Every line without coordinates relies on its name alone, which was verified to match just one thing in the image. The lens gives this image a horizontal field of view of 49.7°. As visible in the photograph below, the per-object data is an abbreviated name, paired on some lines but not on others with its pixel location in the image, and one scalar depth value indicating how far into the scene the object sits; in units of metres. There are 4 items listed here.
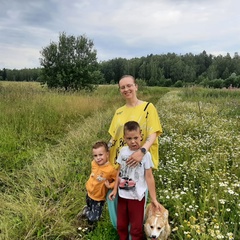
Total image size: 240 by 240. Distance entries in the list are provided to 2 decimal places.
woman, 2.78
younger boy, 2.99
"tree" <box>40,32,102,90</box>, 26.64
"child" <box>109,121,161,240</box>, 2.60
